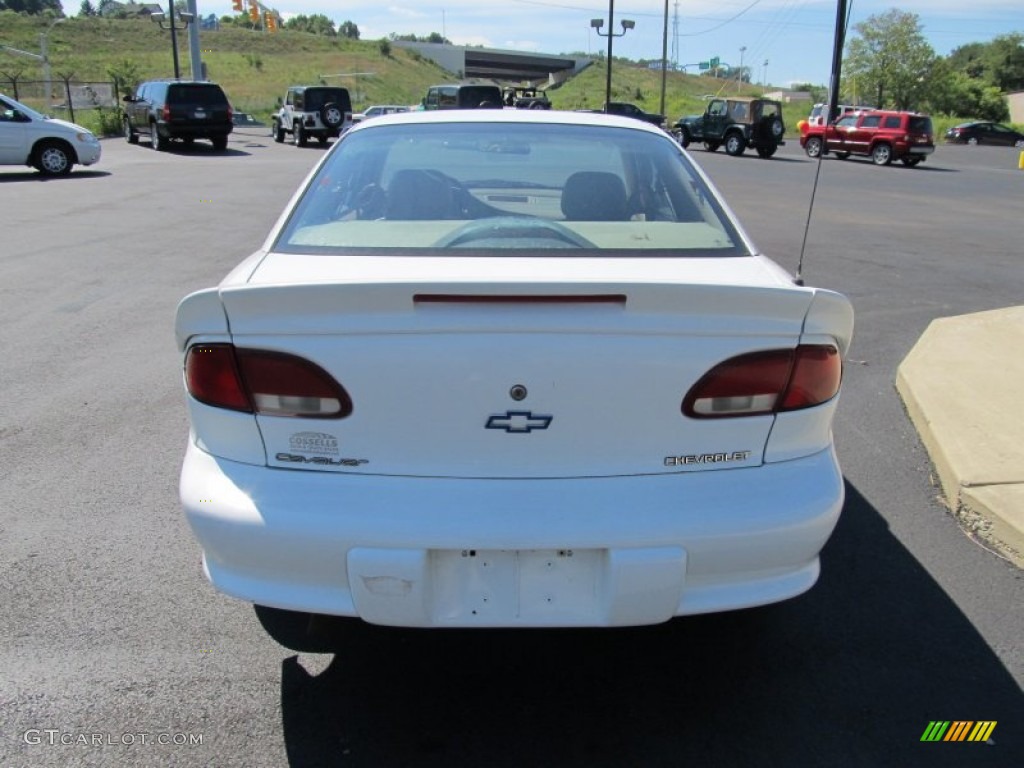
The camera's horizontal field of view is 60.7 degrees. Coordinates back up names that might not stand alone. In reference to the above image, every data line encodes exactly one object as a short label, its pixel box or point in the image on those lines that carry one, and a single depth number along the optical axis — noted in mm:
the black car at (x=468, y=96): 30047
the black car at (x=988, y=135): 47781
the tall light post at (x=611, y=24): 43500
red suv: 29422
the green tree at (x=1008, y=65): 91688
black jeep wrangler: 31547
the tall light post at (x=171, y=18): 38625
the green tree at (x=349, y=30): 143825
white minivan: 17344
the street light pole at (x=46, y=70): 36725
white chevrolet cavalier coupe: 2250
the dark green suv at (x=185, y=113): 25562
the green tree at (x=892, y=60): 69750
